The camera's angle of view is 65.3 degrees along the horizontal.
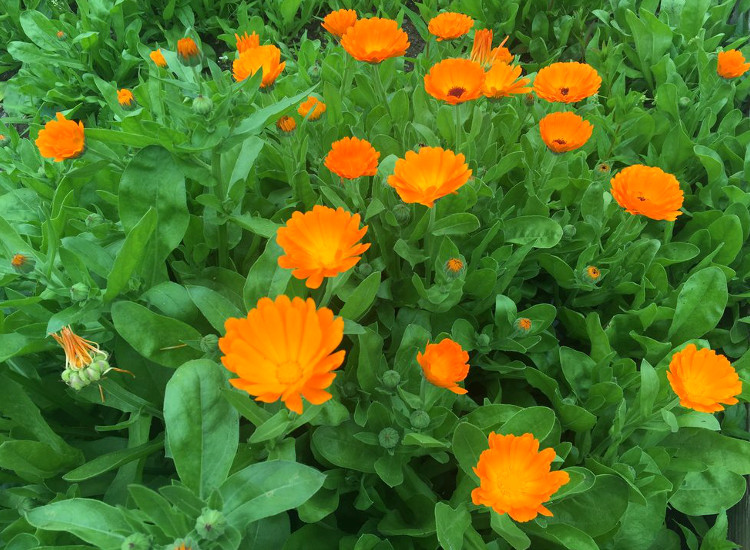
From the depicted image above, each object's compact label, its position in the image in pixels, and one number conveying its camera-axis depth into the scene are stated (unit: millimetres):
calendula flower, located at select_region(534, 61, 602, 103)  521
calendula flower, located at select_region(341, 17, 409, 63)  516
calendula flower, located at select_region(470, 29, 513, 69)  576
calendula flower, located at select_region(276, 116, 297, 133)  498
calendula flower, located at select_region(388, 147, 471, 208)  394
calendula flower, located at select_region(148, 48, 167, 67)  605
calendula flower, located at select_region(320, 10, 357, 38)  614
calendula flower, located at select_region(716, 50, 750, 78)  617
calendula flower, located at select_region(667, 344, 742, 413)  369
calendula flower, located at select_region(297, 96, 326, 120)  557
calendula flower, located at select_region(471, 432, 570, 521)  314
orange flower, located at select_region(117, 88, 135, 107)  532
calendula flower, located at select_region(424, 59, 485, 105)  475
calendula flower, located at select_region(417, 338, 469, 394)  360
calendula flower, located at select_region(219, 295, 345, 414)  281
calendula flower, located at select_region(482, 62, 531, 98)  528
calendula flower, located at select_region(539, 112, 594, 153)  488
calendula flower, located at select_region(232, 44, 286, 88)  502
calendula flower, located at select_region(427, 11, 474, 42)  582
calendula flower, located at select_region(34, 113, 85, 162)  424
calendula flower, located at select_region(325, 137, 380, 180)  437
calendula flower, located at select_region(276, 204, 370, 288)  326
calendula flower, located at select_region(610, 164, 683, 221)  448
